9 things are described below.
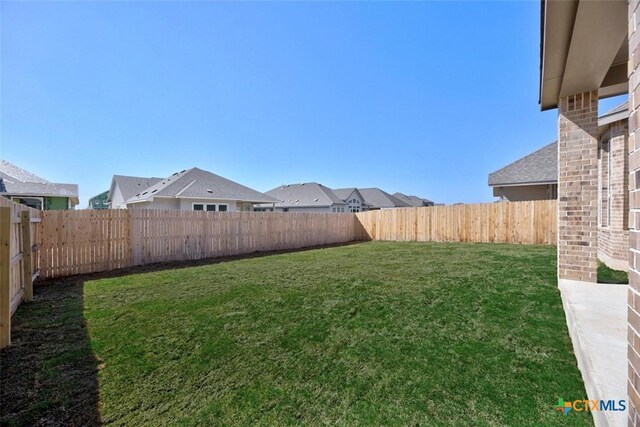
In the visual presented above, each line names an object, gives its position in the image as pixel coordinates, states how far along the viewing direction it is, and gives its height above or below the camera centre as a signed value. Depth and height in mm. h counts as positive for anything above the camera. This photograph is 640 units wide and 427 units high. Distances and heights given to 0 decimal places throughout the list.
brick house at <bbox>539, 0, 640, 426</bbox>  2762 +1766
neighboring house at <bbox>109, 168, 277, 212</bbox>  16641 +1016
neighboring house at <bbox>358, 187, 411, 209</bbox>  41000 +1789
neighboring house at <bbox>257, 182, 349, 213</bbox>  31156 +1311
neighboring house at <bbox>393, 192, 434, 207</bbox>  51281 +2039
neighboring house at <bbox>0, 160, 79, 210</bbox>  13898 +1185
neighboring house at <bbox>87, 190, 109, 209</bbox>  40094 +1715
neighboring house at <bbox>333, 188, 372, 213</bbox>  35881 +1587
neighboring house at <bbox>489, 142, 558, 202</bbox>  12977 +1492
